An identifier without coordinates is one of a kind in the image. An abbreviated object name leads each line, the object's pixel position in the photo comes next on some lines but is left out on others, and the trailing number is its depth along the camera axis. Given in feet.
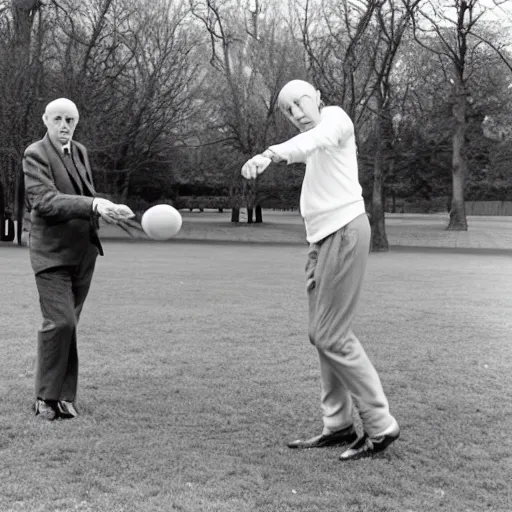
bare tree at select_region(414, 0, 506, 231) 102.22
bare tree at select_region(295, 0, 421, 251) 77.56
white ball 14.60
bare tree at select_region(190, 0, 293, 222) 108.78
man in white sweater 14.61
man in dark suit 17.38
